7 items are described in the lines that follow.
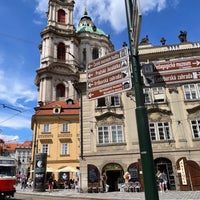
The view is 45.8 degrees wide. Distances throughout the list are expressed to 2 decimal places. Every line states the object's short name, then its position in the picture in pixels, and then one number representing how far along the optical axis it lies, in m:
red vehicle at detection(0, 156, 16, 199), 16.06
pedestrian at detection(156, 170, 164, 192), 19.61
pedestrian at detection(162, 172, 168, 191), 20.09
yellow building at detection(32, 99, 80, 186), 35.84
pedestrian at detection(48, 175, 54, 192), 25.38
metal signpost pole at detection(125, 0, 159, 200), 3.56
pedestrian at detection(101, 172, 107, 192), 21.84
